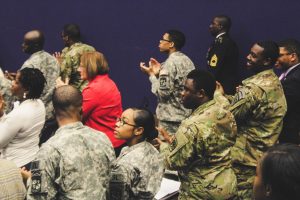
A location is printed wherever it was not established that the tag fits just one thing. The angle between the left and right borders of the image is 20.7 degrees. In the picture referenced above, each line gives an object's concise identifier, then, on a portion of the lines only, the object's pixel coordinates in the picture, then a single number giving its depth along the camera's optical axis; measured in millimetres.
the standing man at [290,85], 6537
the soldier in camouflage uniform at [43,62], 8506
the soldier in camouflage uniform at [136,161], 4660
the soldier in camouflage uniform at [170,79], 7925
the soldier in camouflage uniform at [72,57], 9130
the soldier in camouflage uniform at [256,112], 5617
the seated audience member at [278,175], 2807
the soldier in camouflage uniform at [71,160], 4064
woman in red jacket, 6537
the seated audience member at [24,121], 5598
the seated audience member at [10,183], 4112
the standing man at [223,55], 8699
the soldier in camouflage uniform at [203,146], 4609
